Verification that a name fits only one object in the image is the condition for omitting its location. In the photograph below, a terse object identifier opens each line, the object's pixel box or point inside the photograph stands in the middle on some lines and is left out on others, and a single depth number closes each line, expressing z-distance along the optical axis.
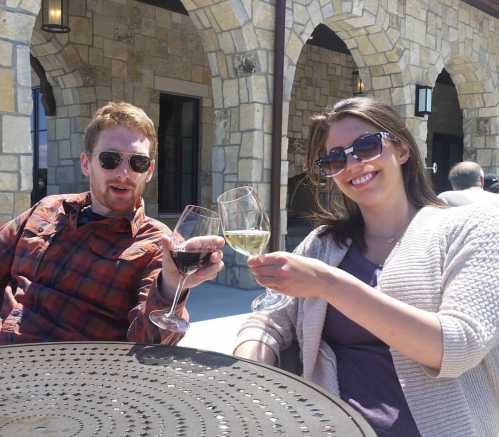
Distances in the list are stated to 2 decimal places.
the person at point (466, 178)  4.69
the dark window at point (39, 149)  7.38
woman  1.24
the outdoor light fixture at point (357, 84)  8.98
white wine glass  1.34
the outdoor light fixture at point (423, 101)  7.09
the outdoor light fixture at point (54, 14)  5.35
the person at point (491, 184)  6.20
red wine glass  1.32
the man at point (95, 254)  1.71
